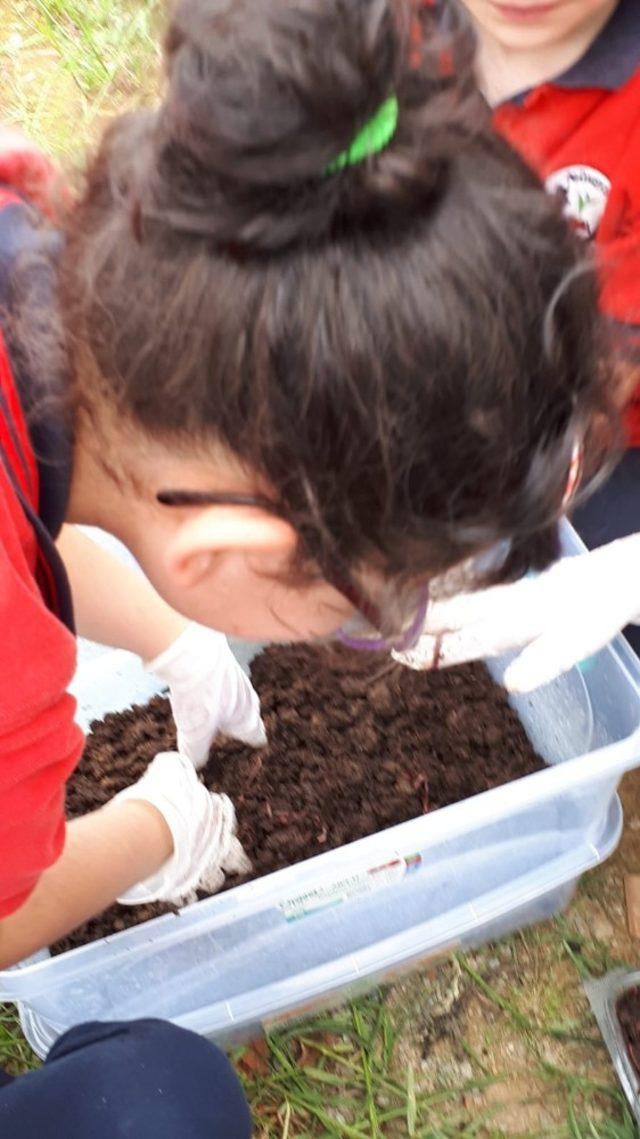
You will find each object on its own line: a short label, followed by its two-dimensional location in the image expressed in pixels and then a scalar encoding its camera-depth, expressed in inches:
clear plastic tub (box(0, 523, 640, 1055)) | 34.2
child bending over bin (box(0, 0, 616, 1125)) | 17.6
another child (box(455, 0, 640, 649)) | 35.5
